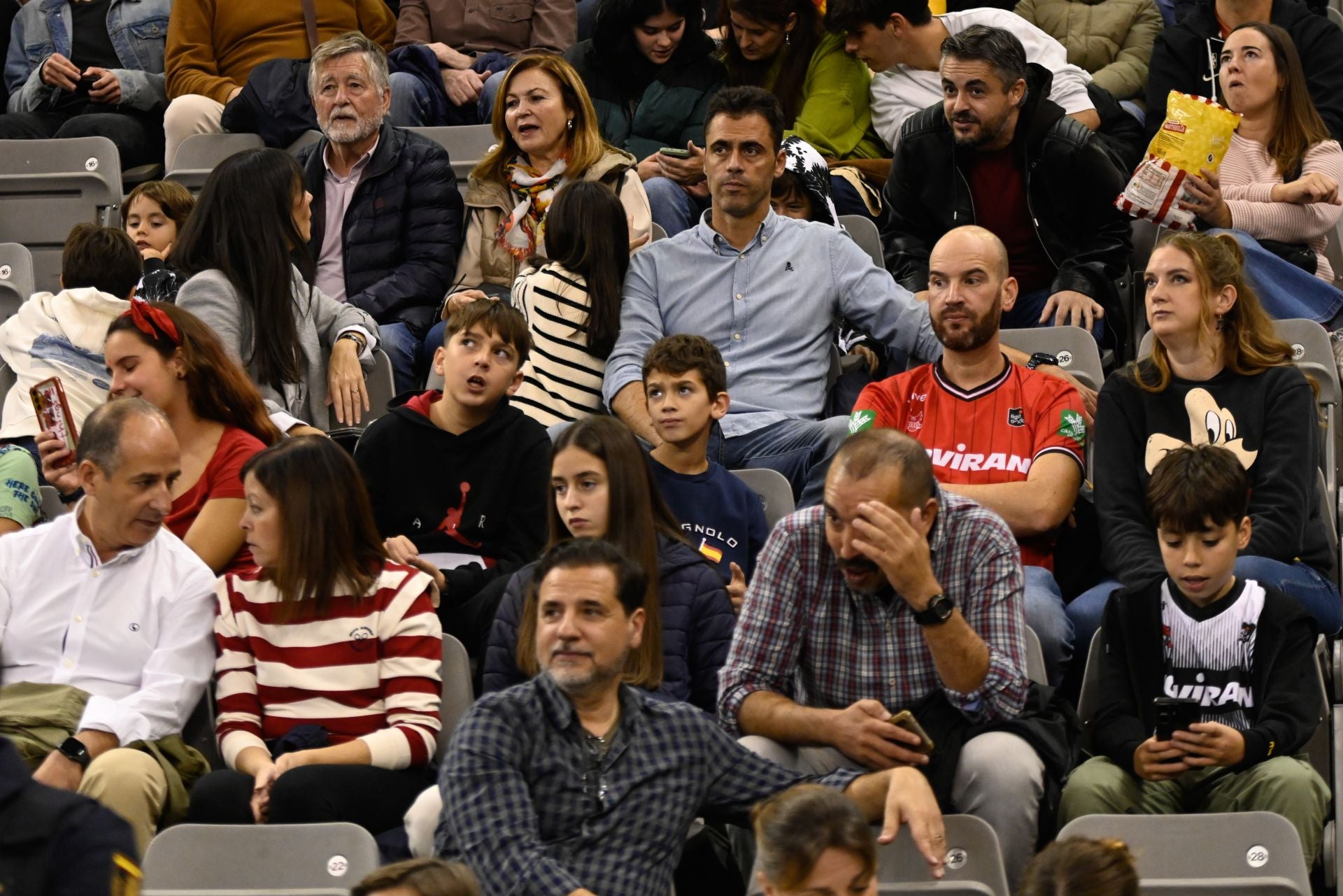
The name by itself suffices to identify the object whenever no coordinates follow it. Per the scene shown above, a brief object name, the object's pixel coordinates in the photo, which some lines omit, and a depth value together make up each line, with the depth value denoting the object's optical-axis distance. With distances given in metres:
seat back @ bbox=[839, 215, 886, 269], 11.48
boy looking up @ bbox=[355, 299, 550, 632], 8.79
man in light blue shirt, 10.17
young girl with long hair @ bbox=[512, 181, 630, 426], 10.16
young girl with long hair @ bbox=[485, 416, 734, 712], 7.62
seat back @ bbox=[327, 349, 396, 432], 10.42
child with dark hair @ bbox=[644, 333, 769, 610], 8.57
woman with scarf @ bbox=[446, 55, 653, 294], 11.07
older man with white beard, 11.27
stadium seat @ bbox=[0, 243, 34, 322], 11.03
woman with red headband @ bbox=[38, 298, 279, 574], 8.46
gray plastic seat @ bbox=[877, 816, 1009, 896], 6.57
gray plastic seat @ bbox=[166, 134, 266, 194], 12.49
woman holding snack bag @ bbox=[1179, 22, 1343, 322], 10.71
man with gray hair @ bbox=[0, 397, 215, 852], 7.41
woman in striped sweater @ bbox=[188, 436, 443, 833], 7.35
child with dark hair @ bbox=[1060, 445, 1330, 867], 7.16
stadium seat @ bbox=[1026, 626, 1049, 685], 7.68
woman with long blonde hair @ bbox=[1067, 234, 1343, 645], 8.41
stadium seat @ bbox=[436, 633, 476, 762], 7.64
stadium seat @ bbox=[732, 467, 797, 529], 8.98
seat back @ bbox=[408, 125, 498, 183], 12.58
